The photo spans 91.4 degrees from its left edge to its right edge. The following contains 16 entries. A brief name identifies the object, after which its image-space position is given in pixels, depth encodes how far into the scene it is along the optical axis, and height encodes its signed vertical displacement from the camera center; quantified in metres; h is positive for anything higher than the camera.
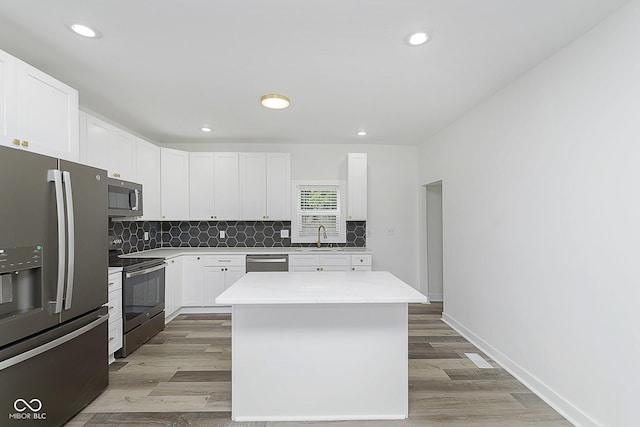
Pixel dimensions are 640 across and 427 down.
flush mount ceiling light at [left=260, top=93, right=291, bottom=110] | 2.58 +1.00
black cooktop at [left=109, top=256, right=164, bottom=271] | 3.10 -0.43
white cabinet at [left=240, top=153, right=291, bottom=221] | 4.66 +0.58
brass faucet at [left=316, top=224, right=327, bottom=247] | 4.87 -0.16
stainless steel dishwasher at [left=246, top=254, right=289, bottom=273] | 4.37 -0.58
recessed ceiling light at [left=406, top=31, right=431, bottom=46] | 2.01 +1.20
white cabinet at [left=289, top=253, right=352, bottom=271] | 4.39 -0.58
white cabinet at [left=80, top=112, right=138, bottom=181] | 2.94 +0.77
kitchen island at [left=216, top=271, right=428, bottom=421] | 2.06 -0.93
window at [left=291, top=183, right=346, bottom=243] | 4.88 +0.11
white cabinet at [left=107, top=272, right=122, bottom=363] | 2.85 -0.85
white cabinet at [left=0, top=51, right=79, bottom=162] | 1.89 +0.74
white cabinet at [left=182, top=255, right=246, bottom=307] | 4.37 -0.77
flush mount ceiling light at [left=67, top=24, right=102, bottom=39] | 1.95 +1.22
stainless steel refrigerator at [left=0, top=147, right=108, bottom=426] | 1.65 -0.39
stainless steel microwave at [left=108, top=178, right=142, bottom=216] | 3.11 +0.25
